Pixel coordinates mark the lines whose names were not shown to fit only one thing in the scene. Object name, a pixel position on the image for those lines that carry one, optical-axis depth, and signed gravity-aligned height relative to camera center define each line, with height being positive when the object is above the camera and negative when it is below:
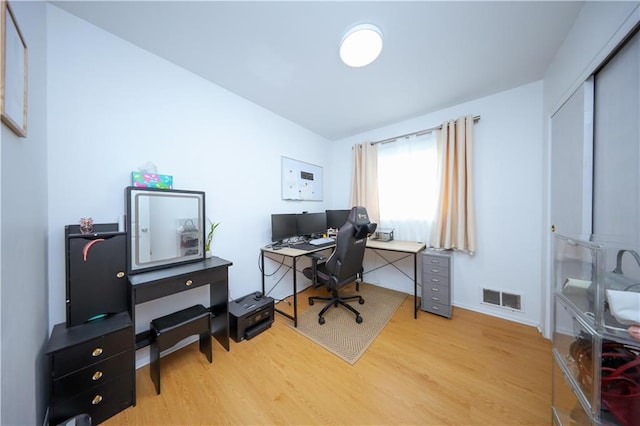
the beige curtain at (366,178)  3.05 +0.54
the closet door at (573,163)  1.27 +0.36
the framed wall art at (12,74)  0.73 +0.58
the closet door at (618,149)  0.96 +0.35
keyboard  2.52 -0.40
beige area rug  1.78 -1.22
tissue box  1.48 +0.25
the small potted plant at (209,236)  1.86 -0.24
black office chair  1.98 -0.51
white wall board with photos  2.76 +0.48
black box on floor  1.85 -1.03
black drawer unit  1.03 -0.91
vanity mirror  1.46 -0.13
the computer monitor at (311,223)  2.76 -0.18
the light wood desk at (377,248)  2.10 -0.45
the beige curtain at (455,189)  2.29 +0.27
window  2.62 +0.37
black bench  1.34 -0.89
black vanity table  1.31 -0.55
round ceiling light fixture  1.37 +1.24
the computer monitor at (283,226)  2.44 -0.19
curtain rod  2.29 +1.08
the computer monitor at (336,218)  3.13 -0.10
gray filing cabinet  2.21 -0.82
